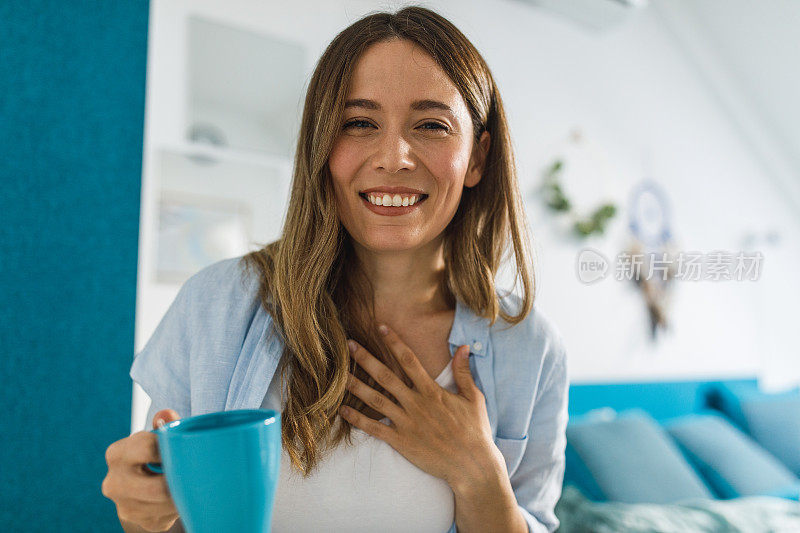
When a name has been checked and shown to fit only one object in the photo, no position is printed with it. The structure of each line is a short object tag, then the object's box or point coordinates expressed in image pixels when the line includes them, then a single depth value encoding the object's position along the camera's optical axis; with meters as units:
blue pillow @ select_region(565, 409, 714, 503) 2.30
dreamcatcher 3.34
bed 1.98
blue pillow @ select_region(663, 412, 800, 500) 2.64
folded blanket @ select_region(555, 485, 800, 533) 1.88
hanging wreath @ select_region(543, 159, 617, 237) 3.03
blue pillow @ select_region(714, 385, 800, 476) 3.04
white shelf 2.11
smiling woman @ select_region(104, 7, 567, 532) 0.86
